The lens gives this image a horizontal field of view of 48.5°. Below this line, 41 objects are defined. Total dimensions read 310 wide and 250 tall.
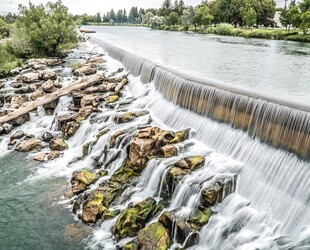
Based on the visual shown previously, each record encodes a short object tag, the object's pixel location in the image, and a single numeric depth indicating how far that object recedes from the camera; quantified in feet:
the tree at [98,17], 557.05
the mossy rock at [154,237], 26.61
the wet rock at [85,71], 81.97
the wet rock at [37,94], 67.10
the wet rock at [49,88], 68.85
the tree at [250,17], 237.86
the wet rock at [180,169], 32.35
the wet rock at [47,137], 51.42
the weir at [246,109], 30.27
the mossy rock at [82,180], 37.04
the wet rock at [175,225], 27.32
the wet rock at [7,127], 54.78
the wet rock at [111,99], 58.49
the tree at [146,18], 443.32
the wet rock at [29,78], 77.66
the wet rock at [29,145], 48.70
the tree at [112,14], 595.88
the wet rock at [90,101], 58.18
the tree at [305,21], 158.70
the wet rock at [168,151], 36.11
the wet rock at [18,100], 63.99
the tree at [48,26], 108.17
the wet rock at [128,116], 48.27
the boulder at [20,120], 57.77
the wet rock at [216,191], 29.30
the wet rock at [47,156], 45.48
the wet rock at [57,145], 48.24
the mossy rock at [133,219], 29.25
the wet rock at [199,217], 27.99
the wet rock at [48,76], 78.79
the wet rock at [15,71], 89.23
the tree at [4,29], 181.16
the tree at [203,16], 278.87
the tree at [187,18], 306.35
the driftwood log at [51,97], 58.03
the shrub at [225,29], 213.42
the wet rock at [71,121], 51.88
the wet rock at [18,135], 51.70
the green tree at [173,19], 339.57
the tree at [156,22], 344.69
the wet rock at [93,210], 31.99
